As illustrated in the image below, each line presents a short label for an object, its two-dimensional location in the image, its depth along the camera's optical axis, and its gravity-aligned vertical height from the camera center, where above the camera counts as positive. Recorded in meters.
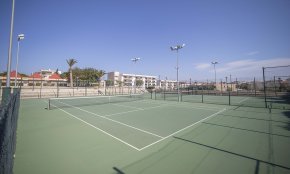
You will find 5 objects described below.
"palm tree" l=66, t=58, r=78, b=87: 57.47 +10.52
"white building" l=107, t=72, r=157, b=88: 130.88 +12.02
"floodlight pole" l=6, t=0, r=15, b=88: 7.68 +1.78
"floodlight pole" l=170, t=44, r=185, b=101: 22.03 +6.24
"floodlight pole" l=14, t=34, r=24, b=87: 17.51 +6.04
